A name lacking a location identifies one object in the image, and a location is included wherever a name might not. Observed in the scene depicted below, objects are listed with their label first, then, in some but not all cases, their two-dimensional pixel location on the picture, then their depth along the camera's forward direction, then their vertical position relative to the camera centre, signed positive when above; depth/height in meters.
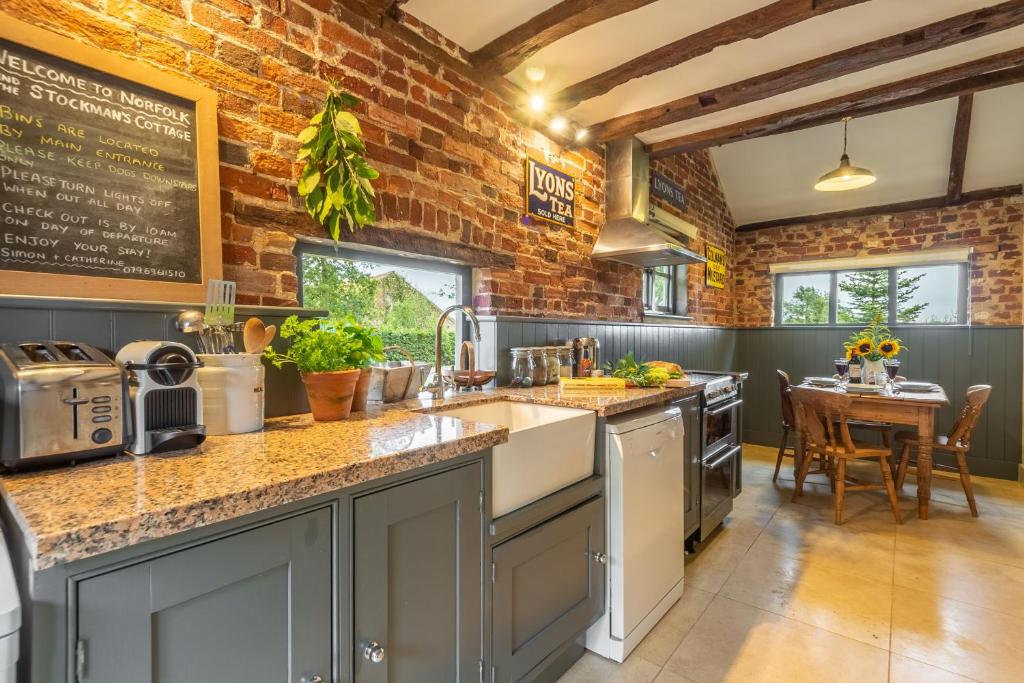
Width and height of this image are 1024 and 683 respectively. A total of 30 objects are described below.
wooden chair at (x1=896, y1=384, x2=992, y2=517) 3.16 -0.77
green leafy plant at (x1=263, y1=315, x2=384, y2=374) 1.46 -0.05
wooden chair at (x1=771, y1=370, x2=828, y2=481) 4.00 -0.74
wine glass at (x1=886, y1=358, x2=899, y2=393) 3.76 -0.31
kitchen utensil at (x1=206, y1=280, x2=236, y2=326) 1.45 +0.08
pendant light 3.39 +1.08
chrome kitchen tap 1.96 -0.09
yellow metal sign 5.00 +0.66
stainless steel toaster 0.89 -0.15
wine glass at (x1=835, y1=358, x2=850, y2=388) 3.89 -0.34
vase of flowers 3.47 -0.17
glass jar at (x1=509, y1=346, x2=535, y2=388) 2.53 -0.20
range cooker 2.71 -0.73
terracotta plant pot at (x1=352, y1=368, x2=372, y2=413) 1.64 -0.22
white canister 1.26 -0.17
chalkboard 1.17 +0.42
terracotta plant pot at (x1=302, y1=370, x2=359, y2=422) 1.44 -0.19
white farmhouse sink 1.44 -0.42
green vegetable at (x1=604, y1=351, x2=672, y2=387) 2.53 -0.24
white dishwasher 1.87 -0.82
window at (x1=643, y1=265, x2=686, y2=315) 4.14 +0.36
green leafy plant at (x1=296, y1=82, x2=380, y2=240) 1.66 +0.59
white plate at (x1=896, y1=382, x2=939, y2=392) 3.60 -0.44
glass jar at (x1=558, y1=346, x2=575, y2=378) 2.79 -0.19
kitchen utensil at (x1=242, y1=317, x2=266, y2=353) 1.38 -0.02
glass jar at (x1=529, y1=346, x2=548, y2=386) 2.56 -0.20
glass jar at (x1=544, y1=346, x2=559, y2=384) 2.62 -0.18
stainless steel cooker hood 3.07 +0.80
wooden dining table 3.12 -0.56
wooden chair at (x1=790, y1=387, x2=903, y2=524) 3.11 -0.74
